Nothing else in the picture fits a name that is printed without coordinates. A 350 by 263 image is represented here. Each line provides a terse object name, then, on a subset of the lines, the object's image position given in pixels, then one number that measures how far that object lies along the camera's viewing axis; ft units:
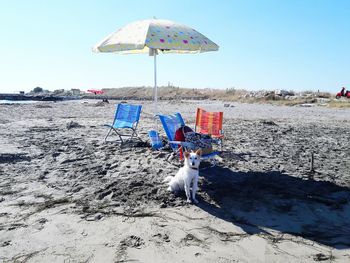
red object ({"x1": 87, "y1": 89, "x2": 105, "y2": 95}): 182.95
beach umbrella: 20.03
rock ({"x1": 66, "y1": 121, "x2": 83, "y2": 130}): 39.37
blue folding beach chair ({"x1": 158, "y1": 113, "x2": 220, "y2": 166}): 19.69
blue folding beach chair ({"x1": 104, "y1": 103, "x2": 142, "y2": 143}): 28.63
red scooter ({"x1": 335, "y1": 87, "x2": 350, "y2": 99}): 95.35
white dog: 15.89
